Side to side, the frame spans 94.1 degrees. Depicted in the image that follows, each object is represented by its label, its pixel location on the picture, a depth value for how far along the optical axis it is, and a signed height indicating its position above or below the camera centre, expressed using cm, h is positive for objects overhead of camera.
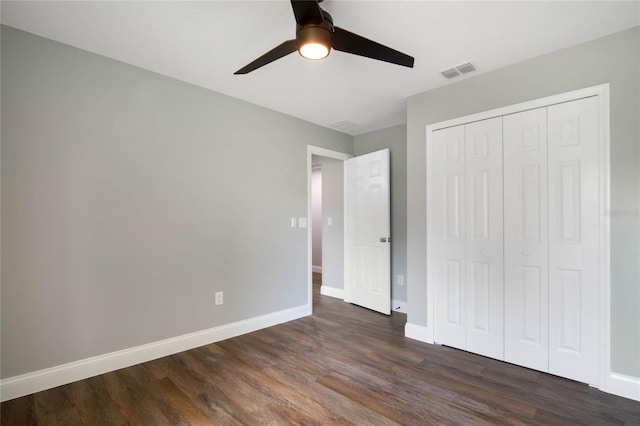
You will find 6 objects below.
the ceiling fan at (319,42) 150 +95
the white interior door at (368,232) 386 -29
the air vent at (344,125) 393 +117
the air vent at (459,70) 248 +120
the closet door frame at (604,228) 207 -13
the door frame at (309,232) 381 -27
